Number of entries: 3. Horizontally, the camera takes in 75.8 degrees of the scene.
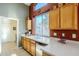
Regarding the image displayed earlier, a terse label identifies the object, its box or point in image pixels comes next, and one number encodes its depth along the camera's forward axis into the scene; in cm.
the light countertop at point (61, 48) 75
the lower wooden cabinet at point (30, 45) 99
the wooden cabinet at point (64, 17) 85
